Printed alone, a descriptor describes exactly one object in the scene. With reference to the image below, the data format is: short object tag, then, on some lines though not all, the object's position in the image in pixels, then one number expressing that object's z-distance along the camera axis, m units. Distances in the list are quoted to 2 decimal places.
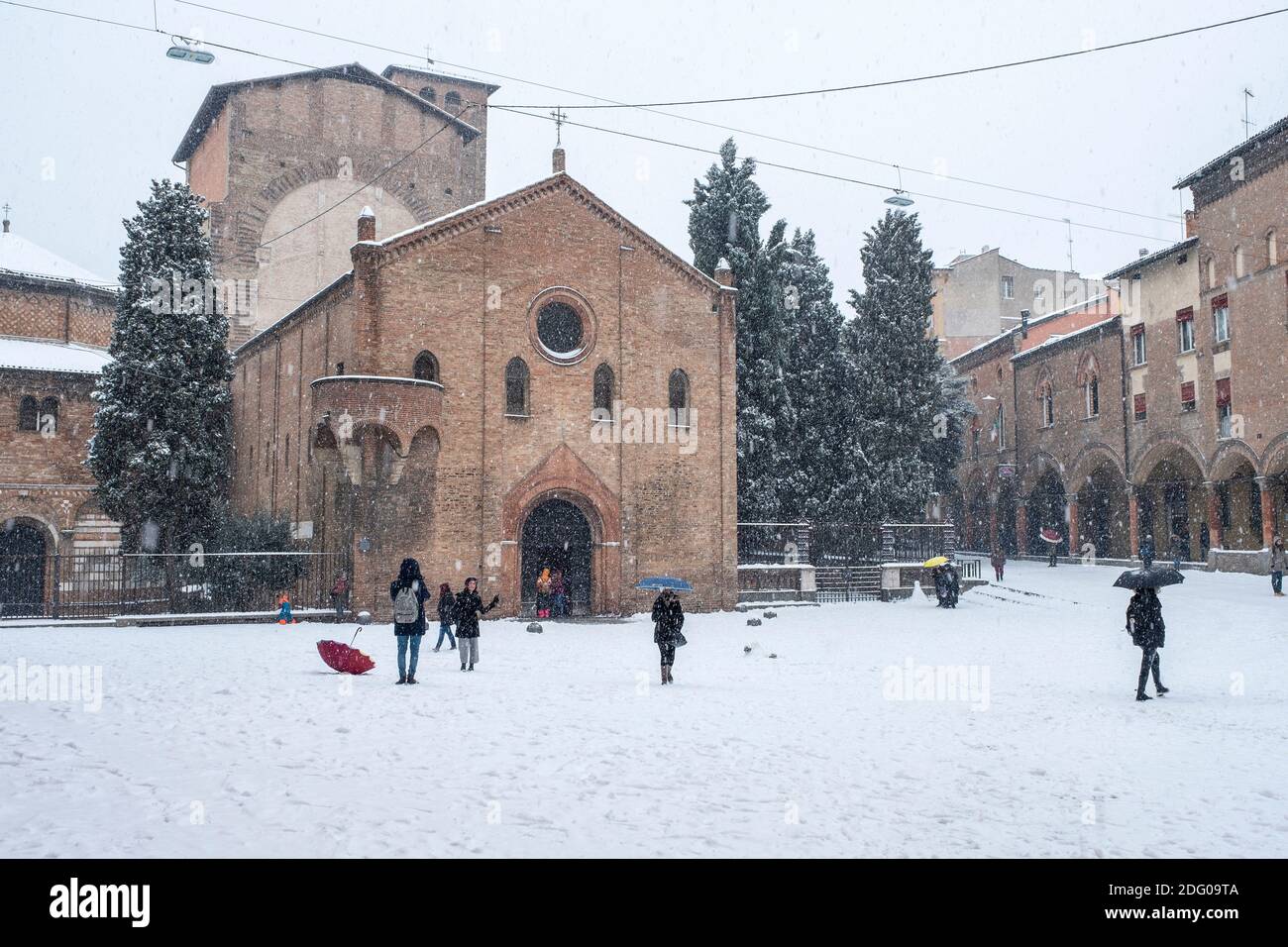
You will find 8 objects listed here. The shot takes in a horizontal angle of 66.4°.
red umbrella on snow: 14.38
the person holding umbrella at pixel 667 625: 14.05
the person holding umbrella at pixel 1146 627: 12.23
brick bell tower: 34.69
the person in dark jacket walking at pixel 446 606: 16.81
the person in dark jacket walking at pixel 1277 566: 25.58
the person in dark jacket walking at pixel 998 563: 34.78
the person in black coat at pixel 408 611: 13.64
